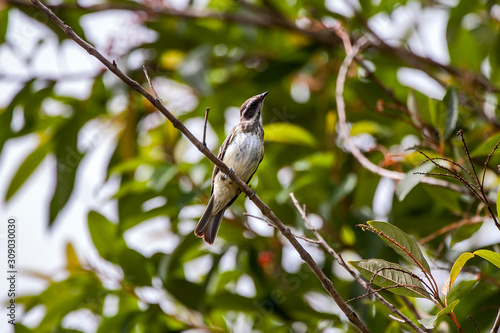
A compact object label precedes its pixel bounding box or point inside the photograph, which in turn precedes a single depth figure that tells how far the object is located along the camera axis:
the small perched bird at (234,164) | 7.60
